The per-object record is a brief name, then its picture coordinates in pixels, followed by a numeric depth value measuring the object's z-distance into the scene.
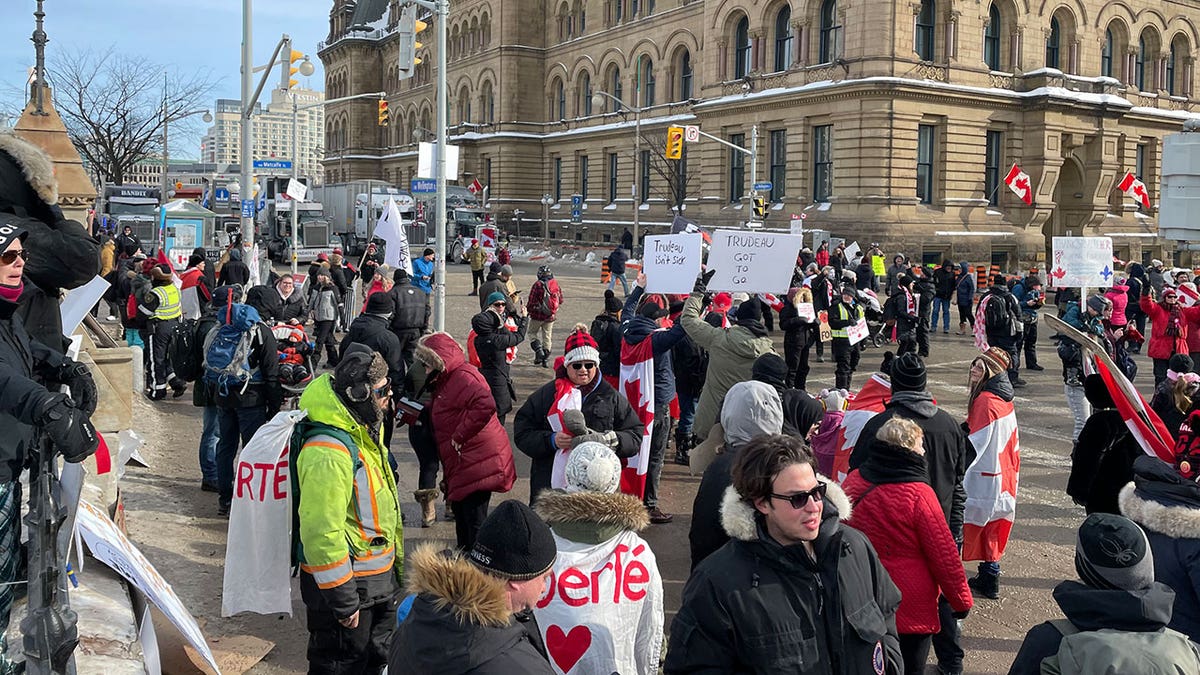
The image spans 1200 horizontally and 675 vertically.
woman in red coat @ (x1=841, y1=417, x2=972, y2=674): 4.66
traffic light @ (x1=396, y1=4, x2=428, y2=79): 18.34
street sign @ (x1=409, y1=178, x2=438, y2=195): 20.89
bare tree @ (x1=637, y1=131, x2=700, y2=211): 47.62
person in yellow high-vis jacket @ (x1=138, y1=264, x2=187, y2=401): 13.34
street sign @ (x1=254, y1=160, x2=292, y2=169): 27.77
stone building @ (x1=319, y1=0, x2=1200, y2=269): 37.84
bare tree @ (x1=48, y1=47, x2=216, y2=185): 41.09
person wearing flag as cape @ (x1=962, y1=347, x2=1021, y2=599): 6.87
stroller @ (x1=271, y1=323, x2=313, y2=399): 8.84
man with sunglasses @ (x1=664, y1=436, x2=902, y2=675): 3.12
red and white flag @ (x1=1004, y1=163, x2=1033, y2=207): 32.38
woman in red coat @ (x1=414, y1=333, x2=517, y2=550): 6.91
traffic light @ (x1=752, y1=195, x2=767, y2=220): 34.91
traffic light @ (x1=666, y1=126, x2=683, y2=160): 34.50
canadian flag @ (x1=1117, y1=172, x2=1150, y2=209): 30.58
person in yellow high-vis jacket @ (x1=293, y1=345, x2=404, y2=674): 4.48
